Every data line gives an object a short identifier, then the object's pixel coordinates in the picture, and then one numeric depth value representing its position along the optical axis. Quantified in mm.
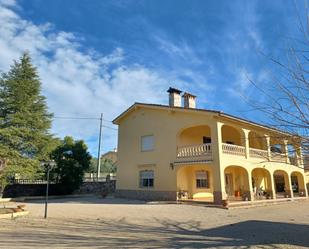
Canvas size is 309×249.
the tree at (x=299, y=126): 4583
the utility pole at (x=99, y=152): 29483
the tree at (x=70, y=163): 23343
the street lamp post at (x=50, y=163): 12089
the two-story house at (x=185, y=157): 17136
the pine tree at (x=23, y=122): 20492
